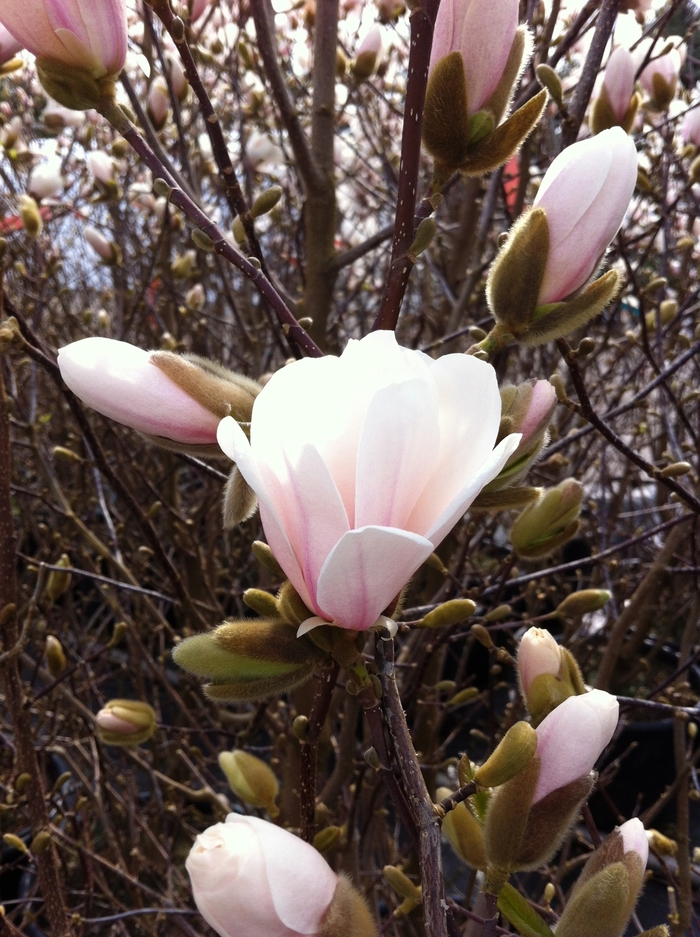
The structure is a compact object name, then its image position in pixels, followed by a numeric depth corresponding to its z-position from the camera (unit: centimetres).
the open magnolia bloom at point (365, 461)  32
